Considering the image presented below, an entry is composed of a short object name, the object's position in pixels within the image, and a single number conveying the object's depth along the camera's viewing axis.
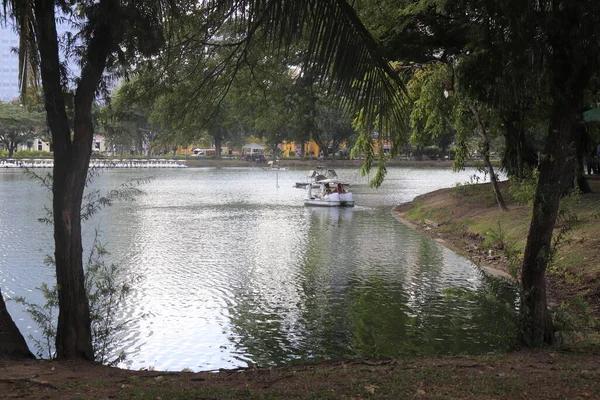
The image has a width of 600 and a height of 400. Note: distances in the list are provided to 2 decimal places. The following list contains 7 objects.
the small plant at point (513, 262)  7.41
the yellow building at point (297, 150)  86.00
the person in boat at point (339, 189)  29.69
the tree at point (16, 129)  56.25
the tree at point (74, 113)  6.08
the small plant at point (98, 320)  7.01
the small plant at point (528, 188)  9.20
